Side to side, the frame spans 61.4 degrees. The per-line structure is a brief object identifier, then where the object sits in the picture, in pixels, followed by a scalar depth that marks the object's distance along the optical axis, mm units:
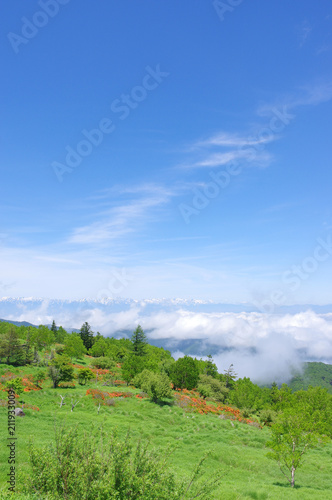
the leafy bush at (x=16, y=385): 35125
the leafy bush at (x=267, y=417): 51684
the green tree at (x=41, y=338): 69044
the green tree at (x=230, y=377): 81750
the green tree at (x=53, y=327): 98738
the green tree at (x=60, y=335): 93250
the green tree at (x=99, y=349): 84500
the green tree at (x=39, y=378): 42844
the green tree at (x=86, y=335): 93750
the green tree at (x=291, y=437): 21391
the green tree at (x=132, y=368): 57812
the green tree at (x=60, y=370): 43750
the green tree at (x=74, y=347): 68312
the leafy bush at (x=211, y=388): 62750
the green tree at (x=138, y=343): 77562
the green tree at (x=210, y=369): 80806
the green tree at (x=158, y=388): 43344
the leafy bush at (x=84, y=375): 49028
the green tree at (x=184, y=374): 61938
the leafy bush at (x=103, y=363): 67812
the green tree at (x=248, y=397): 60781
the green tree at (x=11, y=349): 52731
